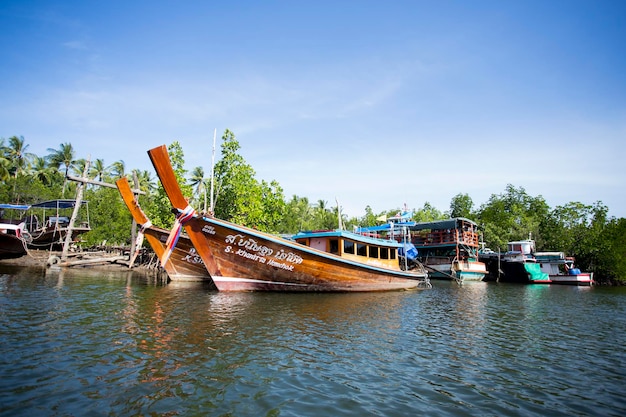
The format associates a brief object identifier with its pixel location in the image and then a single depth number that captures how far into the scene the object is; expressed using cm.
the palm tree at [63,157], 5316
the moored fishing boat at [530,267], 3816
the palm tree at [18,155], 4894
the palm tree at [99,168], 5321
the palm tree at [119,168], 5644
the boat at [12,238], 2836
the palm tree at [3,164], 3891
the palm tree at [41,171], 4948
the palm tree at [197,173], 5278
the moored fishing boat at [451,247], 3731
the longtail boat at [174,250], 1999
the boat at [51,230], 3137
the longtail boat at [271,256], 1576
